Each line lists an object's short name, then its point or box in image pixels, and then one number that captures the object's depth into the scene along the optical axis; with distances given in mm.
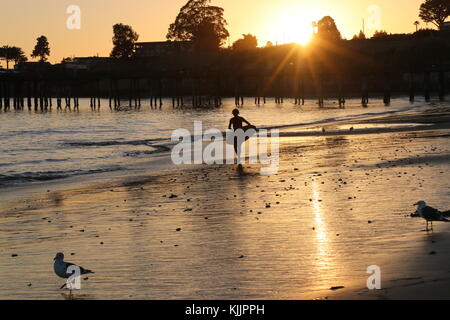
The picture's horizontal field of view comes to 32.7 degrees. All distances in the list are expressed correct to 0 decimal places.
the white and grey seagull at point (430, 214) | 10828
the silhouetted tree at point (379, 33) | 162188
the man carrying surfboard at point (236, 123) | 24094
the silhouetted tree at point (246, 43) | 170400
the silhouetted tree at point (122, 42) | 182625
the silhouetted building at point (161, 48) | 174250
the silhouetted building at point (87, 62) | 176875
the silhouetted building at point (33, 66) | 175850
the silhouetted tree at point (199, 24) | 170500
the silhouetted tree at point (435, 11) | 149875
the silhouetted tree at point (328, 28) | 160000
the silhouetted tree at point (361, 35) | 158250
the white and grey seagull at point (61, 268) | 9195
